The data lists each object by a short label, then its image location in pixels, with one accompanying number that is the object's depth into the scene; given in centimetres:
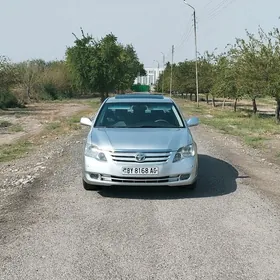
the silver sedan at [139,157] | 602
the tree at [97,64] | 4269
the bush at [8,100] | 4272
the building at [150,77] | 16538
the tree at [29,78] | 5782
